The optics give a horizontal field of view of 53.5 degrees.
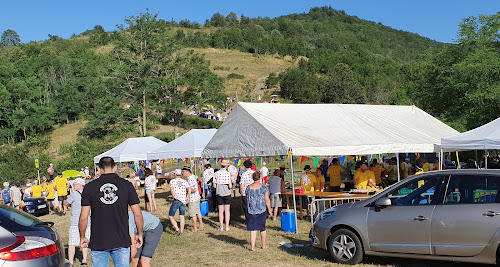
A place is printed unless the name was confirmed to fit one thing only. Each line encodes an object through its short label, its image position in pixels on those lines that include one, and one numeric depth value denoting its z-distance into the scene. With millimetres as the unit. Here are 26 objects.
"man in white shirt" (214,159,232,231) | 12414
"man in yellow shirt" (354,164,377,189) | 13119
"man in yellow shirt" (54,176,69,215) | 19078
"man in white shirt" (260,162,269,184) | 20767
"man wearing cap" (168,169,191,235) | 11695
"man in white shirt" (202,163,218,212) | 16000
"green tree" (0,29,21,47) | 139125
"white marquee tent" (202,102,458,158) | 12352
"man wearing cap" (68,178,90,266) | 8672
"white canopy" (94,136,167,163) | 23445
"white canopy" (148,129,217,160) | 19578
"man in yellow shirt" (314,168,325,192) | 14281
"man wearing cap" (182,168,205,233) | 12102
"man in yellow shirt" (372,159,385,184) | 15727
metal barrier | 12244
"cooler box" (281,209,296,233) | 11641
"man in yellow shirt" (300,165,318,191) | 13750
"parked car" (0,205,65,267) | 4863
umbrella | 23317
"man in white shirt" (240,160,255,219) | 12273
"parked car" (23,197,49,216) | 19156
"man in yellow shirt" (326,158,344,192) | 15406
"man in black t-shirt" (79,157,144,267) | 5281
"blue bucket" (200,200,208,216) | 15125
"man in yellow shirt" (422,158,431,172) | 16084
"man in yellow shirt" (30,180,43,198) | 20500
